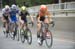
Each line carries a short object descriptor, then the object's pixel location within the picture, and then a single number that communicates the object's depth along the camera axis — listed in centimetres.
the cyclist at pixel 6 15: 2041
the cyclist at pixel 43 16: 1519
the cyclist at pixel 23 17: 1745
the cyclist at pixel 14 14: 1945
